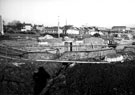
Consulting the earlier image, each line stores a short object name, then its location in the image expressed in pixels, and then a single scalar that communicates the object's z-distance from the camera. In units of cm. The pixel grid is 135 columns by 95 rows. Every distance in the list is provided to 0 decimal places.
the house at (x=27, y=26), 7621
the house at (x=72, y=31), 7112
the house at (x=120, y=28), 8547
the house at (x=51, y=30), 7422
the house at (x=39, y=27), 8296
